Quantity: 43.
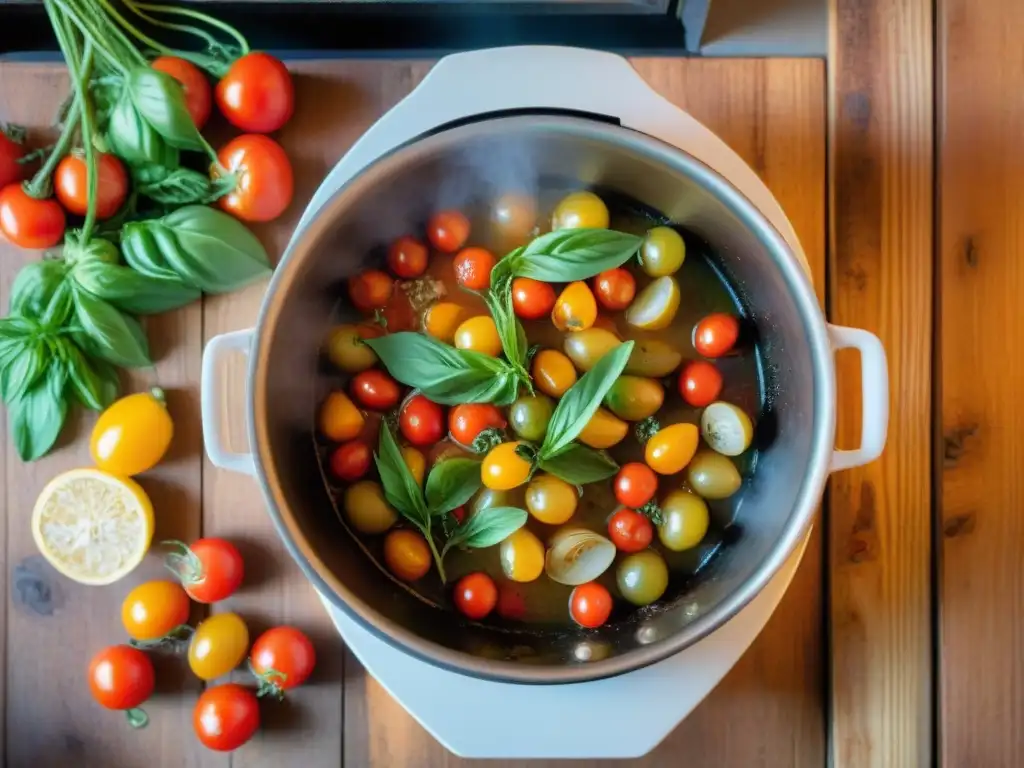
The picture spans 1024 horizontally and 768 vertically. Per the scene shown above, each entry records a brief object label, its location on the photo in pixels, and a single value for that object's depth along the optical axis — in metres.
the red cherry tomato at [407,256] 0.73
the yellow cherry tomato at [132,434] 0.73
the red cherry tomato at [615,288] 0.72
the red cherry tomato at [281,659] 0.73
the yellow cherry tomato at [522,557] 0.72
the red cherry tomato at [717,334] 0.72
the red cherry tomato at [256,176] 0.72
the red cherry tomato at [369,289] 0.73
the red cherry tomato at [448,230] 0.72
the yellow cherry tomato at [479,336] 0.71
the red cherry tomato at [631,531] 0.72
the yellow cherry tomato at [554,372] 0.72
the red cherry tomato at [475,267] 0.72
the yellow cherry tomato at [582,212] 0.71
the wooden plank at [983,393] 0.76
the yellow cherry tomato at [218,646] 0.74
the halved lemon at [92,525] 0.74
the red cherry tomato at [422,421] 0.73
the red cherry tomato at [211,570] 0.73
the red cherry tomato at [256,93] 0.71
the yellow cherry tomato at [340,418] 0.73
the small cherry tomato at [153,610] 0.74
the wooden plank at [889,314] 0.76
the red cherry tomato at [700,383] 0.72
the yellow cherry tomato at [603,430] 0.72
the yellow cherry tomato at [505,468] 0.69
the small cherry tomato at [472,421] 0.72
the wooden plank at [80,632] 0.77
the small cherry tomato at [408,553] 0.72
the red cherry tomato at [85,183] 0.72
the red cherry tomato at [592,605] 0.71
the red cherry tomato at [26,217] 0.72
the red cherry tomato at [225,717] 0.73
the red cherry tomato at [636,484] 0.72
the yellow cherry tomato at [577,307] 0.71
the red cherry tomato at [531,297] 0.71
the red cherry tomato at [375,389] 0.73
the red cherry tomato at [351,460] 0.73
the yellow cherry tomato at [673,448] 0.71
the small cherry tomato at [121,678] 0.74
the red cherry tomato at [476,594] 0.72
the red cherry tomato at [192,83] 0.72
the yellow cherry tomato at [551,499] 0.71
